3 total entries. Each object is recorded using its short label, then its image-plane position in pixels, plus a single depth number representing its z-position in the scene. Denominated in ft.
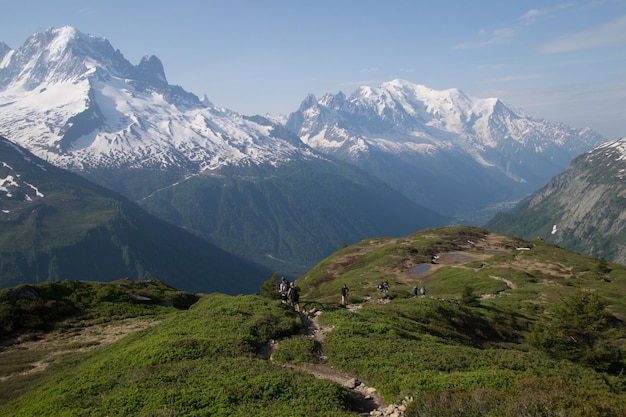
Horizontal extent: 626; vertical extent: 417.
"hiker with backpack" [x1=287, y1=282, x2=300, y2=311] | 156.76
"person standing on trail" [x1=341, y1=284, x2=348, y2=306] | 185.29
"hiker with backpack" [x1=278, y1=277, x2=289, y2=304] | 167.02
